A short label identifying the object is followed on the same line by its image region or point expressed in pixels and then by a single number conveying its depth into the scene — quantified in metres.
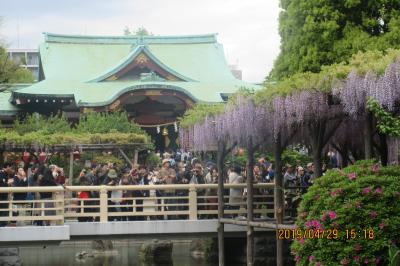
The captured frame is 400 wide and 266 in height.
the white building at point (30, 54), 114.11
